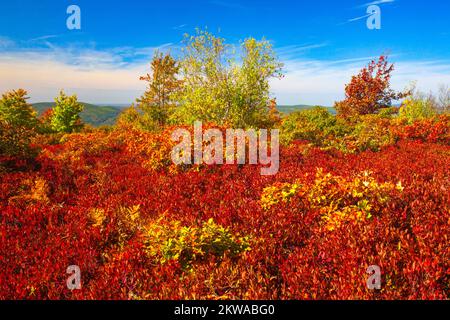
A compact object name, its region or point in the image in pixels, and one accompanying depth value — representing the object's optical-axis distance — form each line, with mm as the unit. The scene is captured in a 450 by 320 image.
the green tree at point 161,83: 37750
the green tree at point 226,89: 17375
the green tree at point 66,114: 45344
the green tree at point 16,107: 42400
